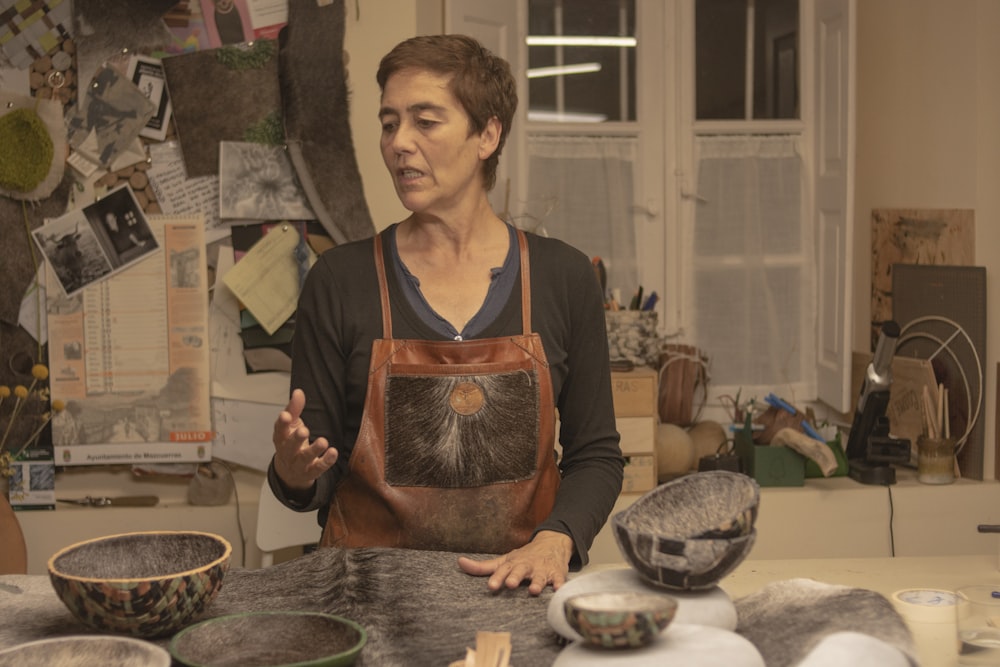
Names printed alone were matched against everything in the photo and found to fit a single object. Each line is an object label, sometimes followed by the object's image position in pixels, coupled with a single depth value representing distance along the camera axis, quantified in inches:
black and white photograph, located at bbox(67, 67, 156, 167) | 126.1
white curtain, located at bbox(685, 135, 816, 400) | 153.9
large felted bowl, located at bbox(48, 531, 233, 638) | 45.4
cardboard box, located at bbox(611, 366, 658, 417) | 129.6
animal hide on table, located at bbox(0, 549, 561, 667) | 47.4
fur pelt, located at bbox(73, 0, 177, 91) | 125.4
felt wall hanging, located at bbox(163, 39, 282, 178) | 126.3
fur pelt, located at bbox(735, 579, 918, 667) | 43.9
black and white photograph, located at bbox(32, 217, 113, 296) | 126.7
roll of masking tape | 54.7
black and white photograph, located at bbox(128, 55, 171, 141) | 126.4
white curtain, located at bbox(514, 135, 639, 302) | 150.7
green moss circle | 123.3
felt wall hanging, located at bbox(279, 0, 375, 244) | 125.9
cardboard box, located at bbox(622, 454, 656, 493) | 130.0
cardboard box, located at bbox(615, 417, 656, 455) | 129.5
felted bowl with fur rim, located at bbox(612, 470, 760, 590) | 46.1
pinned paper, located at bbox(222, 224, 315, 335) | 128.3
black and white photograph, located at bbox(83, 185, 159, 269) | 127.5
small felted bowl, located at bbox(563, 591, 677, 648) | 40.1
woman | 72.4
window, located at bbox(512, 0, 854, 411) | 151.2
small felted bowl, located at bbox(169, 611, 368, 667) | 45.3
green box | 133.9
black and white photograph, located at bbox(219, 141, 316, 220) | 127.0
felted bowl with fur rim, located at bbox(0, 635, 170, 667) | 42.9
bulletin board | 125.9
